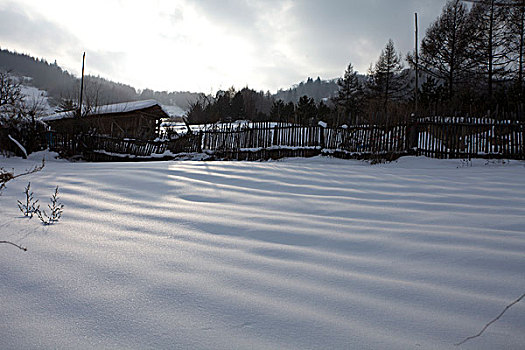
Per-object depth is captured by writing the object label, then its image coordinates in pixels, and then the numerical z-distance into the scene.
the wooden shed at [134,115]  20.09
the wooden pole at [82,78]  16.64
